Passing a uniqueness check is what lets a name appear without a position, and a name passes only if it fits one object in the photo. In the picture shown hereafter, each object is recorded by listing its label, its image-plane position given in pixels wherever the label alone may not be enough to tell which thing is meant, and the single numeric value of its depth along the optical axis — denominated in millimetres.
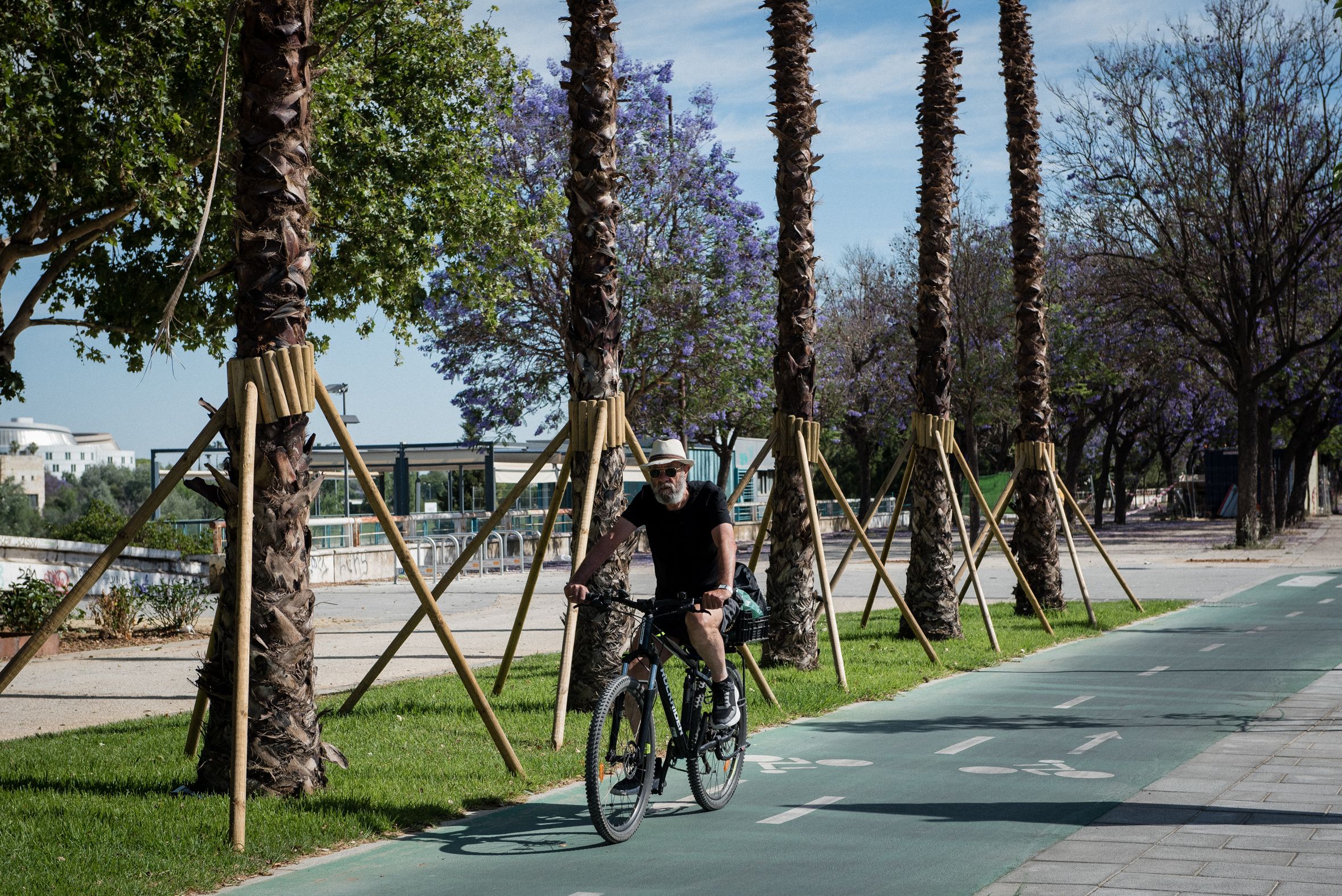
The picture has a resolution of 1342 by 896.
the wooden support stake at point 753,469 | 11164
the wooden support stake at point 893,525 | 13992
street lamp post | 37438
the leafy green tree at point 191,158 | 13617
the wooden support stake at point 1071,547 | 15430
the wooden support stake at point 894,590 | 11649
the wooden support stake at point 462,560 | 9133
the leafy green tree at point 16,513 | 33844
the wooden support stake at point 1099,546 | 16531
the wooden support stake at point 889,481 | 13883
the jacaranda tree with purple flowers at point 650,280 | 28672
